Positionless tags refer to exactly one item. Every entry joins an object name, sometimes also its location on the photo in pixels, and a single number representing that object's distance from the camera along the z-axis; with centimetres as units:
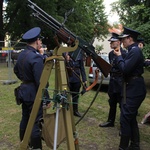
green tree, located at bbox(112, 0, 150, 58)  650
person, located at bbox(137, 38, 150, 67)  292
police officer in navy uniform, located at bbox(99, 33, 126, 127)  336
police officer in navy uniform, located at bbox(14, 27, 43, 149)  239
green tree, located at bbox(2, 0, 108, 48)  1480
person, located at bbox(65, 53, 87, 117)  416
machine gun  195
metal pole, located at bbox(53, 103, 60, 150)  193
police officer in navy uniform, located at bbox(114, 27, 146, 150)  262
